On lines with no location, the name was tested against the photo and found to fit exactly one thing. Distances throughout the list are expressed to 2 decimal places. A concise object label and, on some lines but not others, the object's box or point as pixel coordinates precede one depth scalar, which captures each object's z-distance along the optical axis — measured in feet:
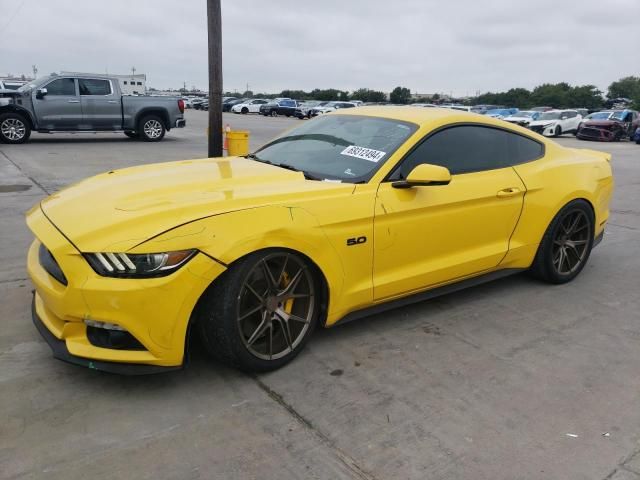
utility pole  23.75
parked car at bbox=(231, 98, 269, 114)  155.33
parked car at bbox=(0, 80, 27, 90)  82.38
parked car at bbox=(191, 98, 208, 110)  171.53
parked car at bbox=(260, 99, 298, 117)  141.38
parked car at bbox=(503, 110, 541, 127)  95.16
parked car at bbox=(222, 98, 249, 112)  162.20
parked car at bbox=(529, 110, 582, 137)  90.94
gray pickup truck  45.19
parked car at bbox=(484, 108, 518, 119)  119.03
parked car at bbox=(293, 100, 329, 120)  141.28
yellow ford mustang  8.46
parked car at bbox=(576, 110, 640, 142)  82.69
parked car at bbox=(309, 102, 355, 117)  131.42
